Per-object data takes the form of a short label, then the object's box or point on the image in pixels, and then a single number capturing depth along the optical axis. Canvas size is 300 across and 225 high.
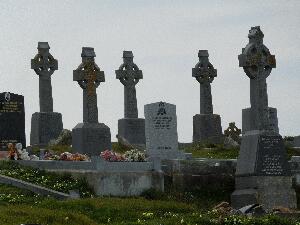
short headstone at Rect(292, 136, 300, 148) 38.05
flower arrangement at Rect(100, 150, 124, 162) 24.64
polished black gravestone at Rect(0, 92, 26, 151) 29.59
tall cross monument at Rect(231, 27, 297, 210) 24.92
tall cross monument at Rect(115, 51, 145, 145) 41.06
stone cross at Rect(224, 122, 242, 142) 39.56
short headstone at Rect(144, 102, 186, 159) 28.08
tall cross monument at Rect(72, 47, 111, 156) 31.33
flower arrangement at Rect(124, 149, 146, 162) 25.02
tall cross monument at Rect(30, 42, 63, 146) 39.41
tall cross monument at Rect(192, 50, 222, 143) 42.34
